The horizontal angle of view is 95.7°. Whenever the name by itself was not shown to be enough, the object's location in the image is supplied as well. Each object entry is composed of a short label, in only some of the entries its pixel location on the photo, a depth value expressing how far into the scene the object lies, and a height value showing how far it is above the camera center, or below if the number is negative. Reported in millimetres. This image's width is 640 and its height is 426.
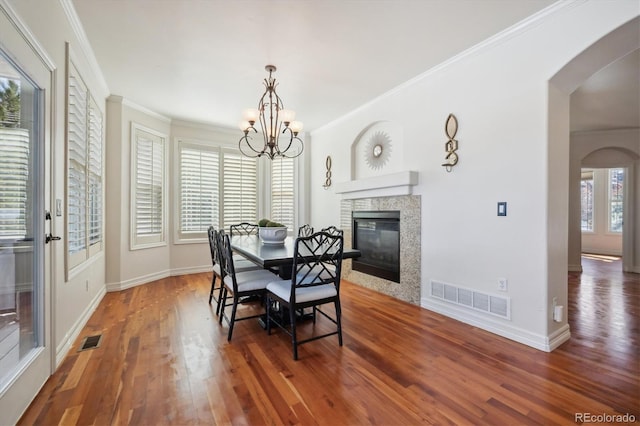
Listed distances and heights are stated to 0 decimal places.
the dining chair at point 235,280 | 2625 -657
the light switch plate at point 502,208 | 2629 +47
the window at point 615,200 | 7633 +368
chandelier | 2961 +988
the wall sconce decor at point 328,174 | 5270 +697
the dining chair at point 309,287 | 2299 -645
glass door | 1575 -123
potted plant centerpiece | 3203 -226
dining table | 2312 -371
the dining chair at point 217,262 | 3103 -624
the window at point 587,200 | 8148 +392
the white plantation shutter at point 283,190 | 5918 +446
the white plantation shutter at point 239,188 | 5539 +453
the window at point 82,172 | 2586 +415
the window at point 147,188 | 4410 +374
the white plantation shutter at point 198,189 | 5152 +403
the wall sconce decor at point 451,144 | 3057 +737
